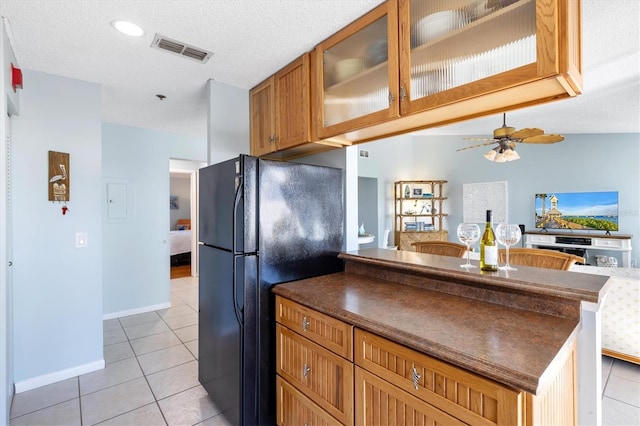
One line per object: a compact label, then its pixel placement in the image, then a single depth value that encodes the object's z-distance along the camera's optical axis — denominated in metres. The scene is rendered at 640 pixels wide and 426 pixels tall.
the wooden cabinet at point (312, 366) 1.36
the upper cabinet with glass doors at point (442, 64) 1.11
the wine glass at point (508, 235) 1.60
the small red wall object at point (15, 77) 2.00
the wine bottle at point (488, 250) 1.59
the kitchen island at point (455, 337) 0.92
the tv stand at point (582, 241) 5.54
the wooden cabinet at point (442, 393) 0.89
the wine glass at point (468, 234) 1.73
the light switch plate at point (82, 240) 2.54
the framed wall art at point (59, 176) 2.41
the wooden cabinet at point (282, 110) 2.10
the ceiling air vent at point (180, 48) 1.94
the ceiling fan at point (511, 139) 3.79
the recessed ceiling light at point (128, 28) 1.76
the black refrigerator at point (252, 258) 1.77
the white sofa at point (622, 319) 2.48
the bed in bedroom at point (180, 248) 6.66
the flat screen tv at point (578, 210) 5.74
